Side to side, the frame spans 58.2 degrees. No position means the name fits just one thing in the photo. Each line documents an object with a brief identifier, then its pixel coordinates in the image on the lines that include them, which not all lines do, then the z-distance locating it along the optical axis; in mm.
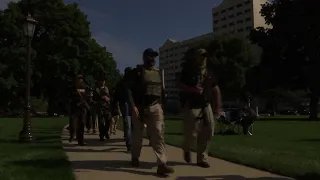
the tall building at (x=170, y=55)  111815
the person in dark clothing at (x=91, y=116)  8621
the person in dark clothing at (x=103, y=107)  7439
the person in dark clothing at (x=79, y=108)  6810
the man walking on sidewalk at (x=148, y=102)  4192
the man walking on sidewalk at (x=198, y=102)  4568
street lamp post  8106
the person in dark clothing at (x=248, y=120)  10975
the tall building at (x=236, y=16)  86475
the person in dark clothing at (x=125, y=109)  6009
